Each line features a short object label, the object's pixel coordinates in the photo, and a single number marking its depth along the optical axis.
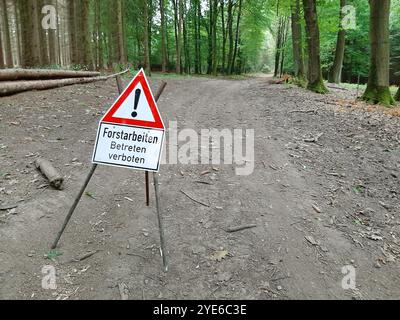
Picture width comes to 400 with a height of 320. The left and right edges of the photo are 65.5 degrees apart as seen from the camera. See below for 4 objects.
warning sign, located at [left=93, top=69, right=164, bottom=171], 3.55
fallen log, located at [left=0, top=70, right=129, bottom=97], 8.20
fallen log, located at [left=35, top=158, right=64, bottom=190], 4.66
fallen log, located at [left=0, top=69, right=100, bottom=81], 8.39
